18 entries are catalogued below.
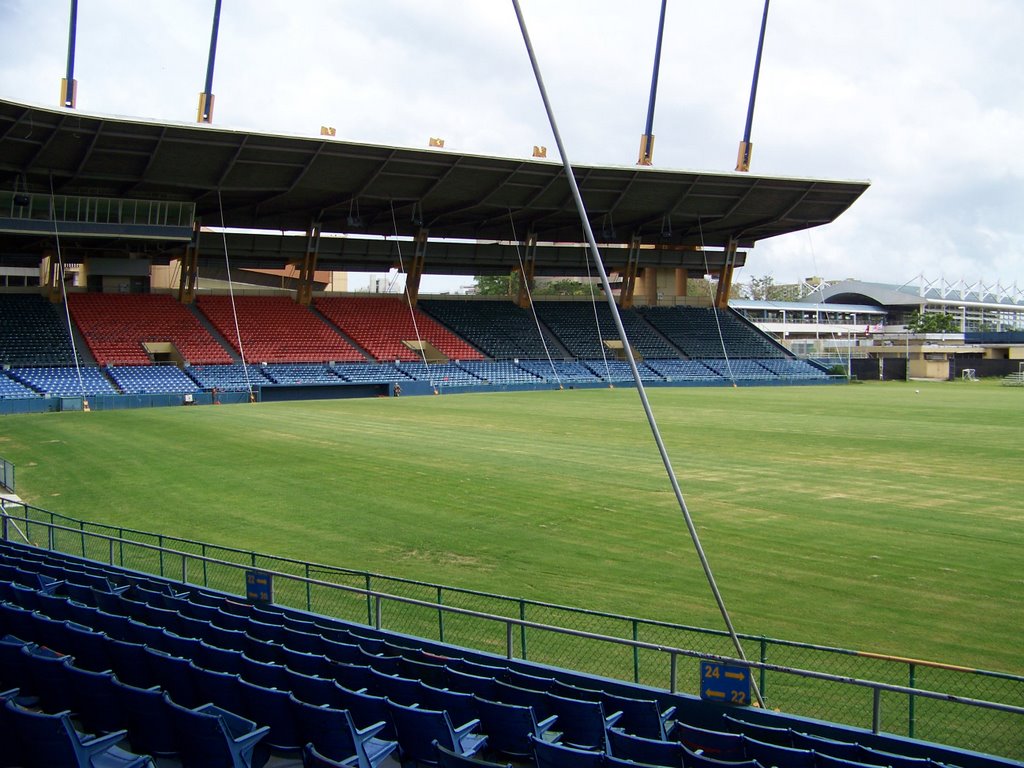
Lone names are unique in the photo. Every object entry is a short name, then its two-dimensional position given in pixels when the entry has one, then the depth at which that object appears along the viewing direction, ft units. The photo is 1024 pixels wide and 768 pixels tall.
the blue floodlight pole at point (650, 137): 203.51
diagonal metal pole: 24.76
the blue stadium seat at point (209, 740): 20.03
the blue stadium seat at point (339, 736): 20.74
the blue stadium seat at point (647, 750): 19.90
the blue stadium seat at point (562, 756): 18.55
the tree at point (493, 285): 463.99
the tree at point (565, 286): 467.11
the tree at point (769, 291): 608.51
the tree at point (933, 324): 380.45
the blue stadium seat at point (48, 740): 19.04
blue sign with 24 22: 24.70
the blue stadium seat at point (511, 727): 21.95
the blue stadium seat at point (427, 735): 21.39
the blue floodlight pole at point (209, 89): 165.17
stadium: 23.44
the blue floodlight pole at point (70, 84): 150.41
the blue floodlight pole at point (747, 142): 210.38
